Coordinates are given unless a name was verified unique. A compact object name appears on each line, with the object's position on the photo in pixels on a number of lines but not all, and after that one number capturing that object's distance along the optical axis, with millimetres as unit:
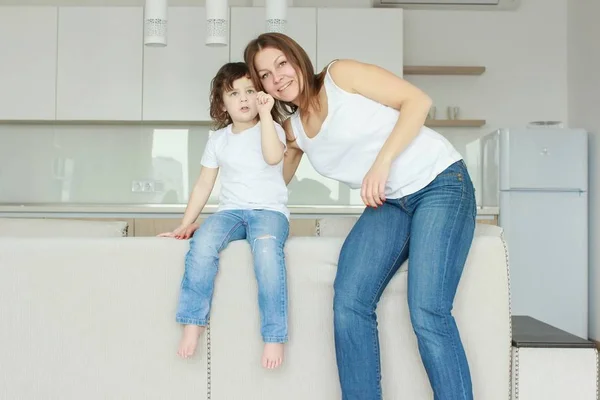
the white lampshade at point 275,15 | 2789
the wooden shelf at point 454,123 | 4930
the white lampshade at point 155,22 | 2693
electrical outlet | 5094
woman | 1595
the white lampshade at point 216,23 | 2703
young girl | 1627
